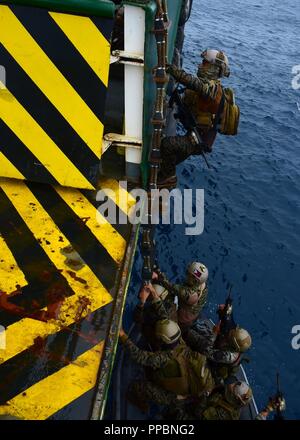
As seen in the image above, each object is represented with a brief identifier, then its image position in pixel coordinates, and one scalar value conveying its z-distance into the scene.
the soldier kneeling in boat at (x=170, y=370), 4.34
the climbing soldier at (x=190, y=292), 5.45
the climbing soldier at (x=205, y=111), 5.42
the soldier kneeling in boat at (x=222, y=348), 4.93
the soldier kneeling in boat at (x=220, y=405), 4.32
